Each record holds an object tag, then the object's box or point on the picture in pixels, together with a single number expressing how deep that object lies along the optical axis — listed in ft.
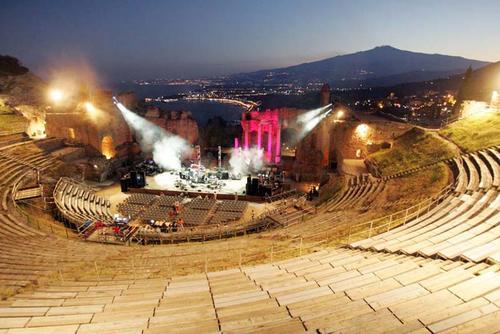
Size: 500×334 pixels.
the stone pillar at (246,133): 146.07
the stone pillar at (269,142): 142.47
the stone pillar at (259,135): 143.43
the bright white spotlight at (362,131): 111.96
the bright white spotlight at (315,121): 131.06
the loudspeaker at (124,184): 107.14
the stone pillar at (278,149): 144.20
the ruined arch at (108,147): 127.96
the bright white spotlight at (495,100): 95.96
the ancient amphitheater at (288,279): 17.22
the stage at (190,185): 107.76
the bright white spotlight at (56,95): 141.23
